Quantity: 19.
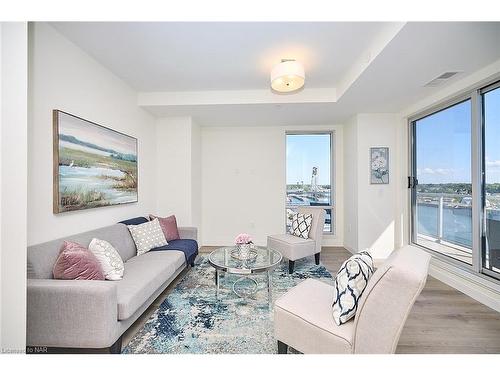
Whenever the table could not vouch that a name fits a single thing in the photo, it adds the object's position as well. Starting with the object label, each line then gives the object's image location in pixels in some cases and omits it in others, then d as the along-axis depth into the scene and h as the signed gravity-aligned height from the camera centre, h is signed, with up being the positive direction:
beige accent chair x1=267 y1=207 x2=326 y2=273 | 3.10 -0.79
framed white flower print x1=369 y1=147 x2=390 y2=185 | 3.78 +0.37
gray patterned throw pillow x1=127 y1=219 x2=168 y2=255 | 2.72 -0.59
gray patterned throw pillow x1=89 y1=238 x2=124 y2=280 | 1.92 -0.61
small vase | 2.49 -0.70
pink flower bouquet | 2.52 -0.58
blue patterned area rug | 1.67 -1.17
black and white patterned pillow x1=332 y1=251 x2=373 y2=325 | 1.34 -0.61
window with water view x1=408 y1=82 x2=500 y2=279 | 2.38 +0.09
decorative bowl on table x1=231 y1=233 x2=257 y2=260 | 2.50 -0.68
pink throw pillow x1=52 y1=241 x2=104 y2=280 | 1.66 -0.58
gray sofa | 1.46 -0.81
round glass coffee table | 2.18 -0.78
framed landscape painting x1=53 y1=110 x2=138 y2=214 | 2.04 +0.27
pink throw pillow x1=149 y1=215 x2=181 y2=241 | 3.16 -0.55
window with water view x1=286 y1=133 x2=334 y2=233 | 4.69 +0.28
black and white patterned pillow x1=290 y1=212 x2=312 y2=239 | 3.44 -0.58
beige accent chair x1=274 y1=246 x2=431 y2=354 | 1.11 -0.78
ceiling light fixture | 2.31 +1.19
